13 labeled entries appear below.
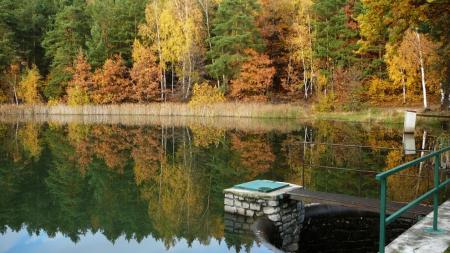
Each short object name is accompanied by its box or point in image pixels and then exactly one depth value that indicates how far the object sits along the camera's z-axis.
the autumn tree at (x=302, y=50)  47.12
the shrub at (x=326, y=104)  40.28
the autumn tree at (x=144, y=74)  51.47
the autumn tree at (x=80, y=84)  53.16
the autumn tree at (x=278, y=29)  51.81
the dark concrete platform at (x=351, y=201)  9.53
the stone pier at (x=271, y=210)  10.92
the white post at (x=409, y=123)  25.83
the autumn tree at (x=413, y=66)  36.38
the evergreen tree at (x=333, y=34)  45.47
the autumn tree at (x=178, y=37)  49.97
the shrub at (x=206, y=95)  46.72
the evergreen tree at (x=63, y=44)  56.03
